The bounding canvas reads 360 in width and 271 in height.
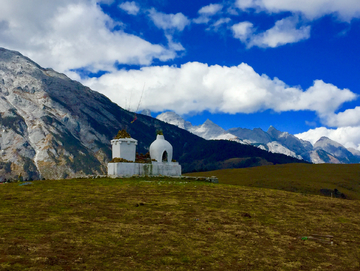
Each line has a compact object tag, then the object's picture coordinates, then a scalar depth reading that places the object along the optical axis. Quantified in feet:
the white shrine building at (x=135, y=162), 168.17
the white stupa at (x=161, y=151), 187.32
